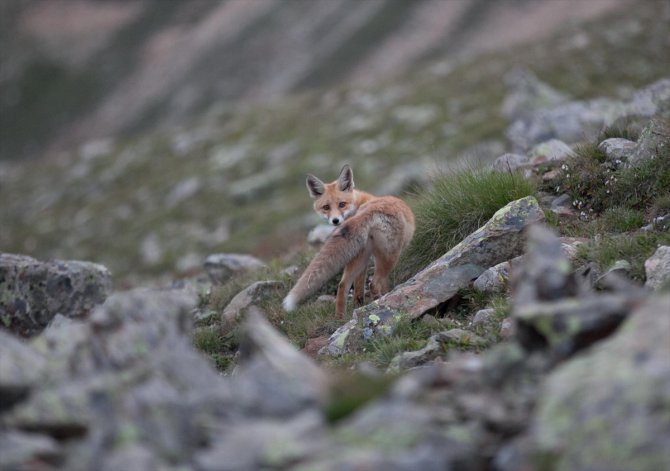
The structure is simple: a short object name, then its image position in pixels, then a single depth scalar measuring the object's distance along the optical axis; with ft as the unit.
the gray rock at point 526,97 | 181.01
